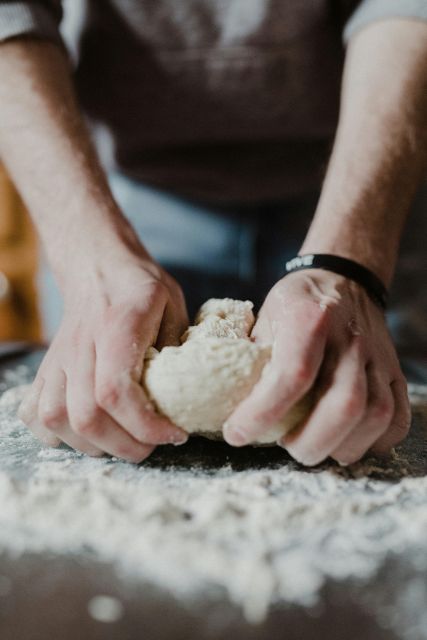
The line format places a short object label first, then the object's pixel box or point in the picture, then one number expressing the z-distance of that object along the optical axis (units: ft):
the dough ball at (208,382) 1.93
